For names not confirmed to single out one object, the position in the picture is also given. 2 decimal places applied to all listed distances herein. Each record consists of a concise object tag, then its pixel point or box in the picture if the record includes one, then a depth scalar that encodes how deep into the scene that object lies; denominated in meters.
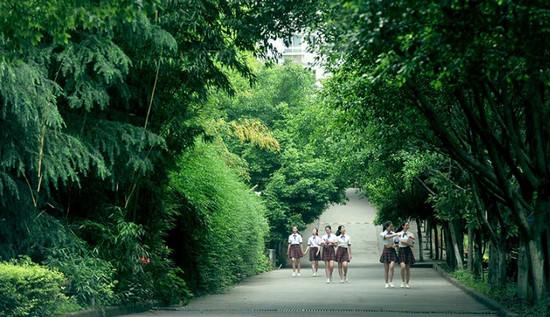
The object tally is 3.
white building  106.78
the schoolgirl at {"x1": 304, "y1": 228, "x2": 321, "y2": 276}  34.59
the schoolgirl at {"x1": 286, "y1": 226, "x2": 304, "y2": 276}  35.72
